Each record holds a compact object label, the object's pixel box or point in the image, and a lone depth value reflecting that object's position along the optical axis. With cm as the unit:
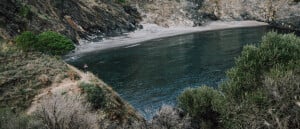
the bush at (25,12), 11888
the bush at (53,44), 9198
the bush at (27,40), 8529
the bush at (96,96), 4591
